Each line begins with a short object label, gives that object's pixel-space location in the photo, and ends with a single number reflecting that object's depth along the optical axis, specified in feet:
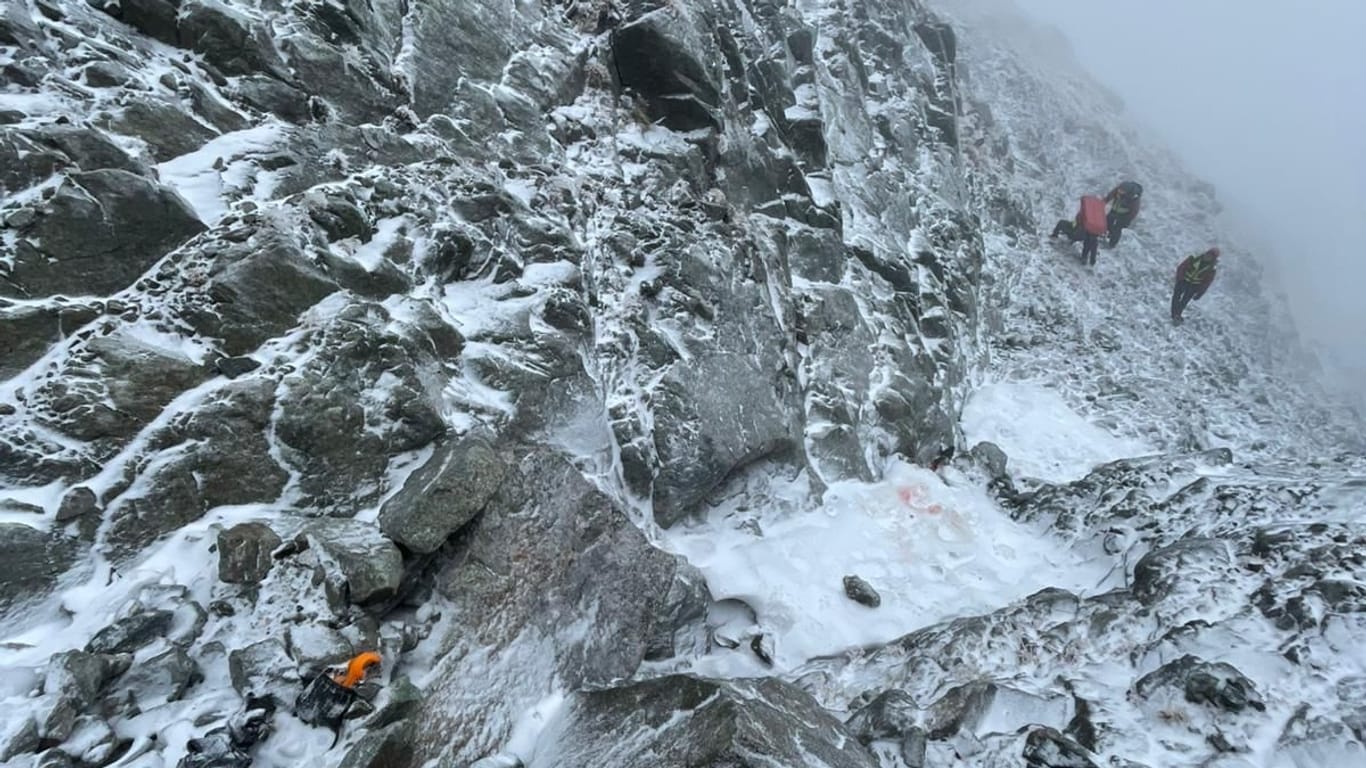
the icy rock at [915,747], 16.07
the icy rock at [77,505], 14.01
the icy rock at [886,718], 16.89
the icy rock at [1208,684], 16.56
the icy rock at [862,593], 23.26
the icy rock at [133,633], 12.87
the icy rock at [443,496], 16.33
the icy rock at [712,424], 23.85
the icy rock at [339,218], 20.53
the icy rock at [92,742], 11.28
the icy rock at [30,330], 14.62
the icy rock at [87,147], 16.46
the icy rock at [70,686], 11.37
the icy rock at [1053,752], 15.53
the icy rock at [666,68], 34.22
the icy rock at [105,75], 18.32
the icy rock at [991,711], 17.17
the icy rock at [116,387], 14.83
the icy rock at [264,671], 12.99
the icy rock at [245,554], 14.47
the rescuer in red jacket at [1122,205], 69.21
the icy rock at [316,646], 13.53
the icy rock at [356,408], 17.39
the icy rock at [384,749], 12.12
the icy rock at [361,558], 14.84
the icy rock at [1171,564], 21.42
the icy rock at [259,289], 17.56
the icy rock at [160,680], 12.46
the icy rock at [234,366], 17.08
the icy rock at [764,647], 20.43
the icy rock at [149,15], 20.04
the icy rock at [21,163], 15.56
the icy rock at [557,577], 16.58
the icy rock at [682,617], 19.07
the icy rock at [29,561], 13.01
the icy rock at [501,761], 13.56
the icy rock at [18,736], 10.91
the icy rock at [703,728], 12.66
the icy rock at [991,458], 33.50
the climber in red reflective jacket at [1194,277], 61.73
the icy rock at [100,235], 15.64
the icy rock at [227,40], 21.13
